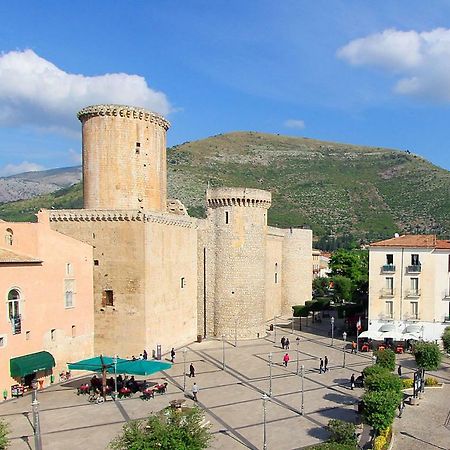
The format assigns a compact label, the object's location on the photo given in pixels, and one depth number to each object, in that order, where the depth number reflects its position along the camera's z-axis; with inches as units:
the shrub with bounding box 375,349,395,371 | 1055.0
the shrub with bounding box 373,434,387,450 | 738.8
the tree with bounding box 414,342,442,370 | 1079.6
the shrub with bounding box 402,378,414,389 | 1098.7
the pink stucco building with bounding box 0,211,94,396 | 1037.2
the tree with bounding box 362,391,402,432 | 775.7
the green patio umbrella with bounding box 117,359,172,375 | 997.8
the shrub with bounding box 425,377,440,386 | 1139.3
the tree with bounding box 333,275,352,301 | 2434.8
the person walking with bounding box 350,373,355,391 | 1098.4
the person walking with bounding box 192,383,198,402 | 1007.0
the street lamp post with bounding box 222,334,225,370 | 1295.4
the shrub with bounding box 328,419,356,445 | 698.8
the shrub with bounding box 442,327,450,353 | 1257.4
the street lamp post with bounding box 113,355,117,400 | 1004.9
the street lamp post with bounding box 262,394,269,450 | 735.5
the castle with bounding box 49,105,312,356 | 1311.5
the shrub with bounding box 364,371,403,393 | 838.9
